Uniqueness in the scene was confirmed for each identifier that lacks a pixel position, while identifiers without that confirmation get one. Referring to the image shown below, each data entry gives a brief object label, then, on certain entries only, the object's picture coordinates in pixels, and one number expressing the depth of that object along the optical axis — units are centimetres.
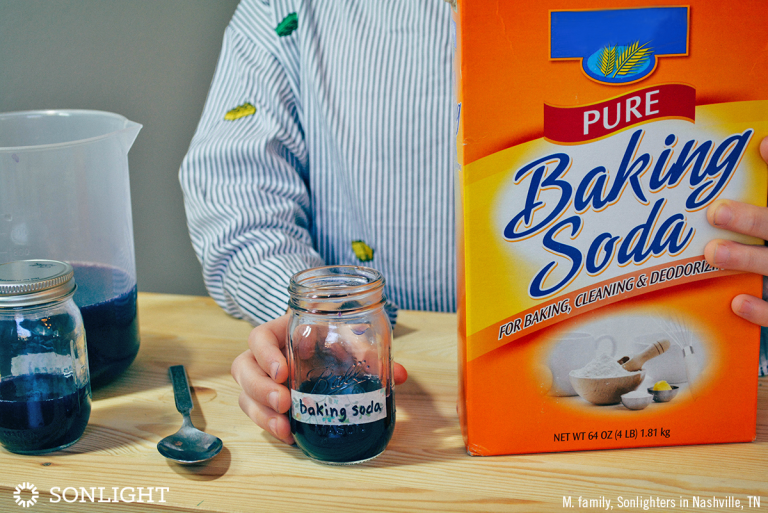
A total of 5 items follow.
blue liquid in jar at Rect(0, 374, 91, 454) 59
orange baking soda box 52
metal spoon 59
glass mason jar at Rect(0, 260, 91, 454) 59
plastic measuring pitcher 70
